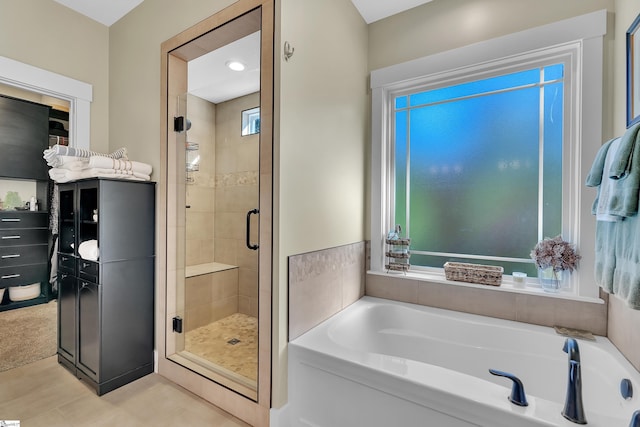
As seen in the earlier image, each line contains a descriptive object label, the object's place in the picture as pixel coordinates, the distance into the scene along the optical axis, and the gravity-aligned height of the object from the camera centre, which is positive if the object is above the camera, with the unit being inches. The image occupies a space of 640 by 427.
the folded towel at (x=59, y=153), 78.7 +15.4
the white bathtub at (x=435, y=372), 45.0 -31.4
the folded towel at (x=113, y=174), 75.7 +9.6
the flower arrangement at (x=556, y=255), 68.1 -9.9
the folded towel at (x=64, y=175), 80.4 +9.6
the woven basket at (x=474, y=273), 78.5 -16.9
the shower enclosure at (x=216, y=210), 84.0 -0.1
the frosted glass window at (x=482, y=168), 76.5 +13.0
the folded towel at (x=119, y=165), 75.0 +12.2
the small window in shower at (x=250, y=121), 102.2 +33.3
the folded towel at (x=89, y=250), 75.5 -10.9
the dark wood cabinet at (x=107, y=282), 75.2 -20.1
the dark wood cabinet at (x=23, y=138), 135.4 +34.2
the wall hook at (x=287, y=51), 61.6 +34.2
